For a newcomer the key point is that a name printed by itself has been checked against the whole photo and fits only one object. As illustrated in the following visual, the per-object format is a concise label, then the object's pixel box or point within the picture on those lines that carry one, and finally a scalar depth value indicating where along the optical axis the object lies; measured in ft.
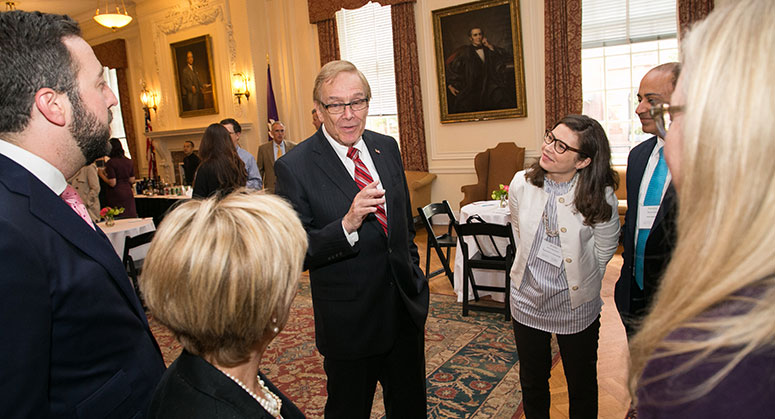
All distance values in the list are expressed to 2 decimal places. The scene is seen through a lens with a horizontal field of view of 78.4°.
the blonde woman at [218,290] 2.89
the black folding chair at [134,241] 14.14
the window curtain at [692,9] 19.36
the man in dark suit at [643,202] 6.16
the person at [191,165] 24.16
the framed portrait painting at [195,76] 32.81
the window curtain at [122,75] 38.40
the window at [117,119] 41.70
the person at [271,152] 22.99
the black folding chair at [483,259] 13.04
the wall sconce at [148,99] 36.78
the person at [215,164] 14.17
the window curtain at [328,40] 29.01
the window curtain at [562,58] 21.93
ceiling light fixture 27.20
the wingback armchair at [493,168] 23.70
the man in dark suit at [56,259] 3.01
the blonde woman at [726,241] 1.84
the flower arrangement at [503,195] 16.06
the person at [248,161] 17.31
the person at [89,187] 19.80
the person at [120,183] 21.81
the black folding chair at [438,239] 15.05
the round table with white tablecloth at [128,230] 16.65
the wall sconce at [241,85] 31.17
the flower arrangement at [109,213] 17.31
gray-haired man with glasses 6.18
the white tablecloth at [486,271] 15.14
